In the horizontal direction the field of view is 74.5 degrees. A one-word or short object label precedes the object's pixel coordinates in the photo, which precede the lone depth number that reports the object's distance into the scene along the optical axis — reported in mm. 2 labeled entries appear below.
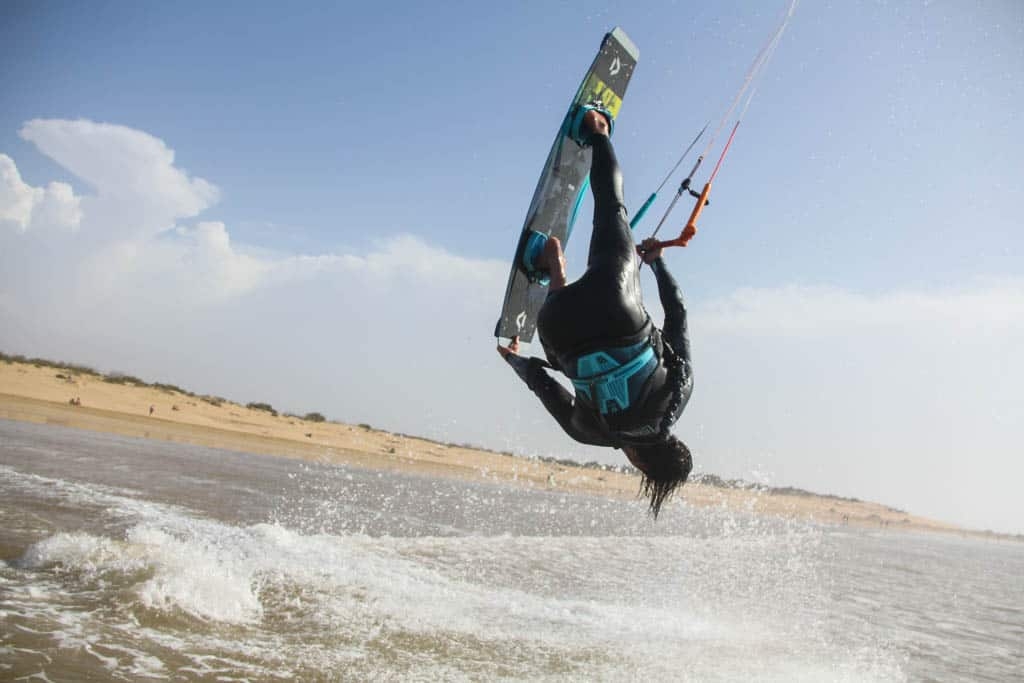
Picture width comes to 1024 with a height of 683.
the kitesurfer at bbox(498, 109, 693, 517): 2840
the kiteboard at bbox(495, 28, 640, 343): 4309
